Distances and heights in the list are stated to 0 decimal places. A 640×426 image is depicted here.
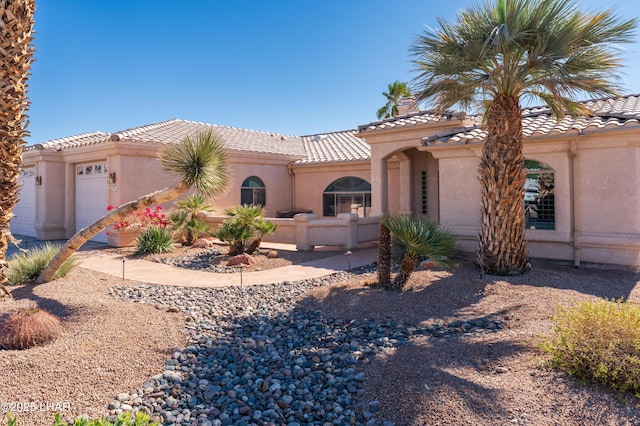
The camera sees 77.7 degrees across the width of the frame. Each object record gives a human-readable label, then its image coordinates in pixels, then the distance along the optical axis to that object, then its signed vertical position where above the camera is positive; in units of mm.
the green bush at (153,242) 13969 -635
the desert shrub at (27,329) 4895 -1334
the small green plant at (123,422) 2541 -1326
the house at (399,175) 10289 +1896
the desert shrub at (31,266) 8212 -893
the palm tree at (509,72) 8023 +3270
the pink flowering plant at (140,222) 15086 +80
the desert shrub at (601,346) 3742 -1255
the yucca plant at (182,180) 7957 +905
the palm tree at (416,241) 7383 -340
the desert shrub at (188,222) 15703 +75
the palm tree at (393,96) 37219 +12072
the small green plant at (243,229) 12719 -171
